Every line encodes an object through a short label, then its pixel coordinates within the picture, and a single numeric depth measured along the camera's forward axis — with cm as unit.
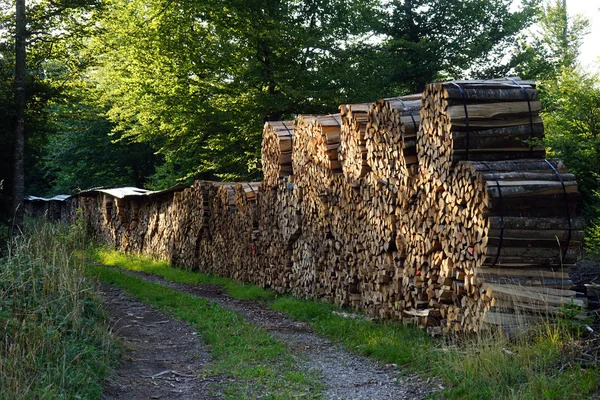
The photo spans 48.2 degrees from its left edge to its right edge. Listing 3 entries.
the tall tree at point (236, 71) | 2191
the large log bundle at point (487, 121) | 729
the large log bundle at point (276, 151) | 1340
